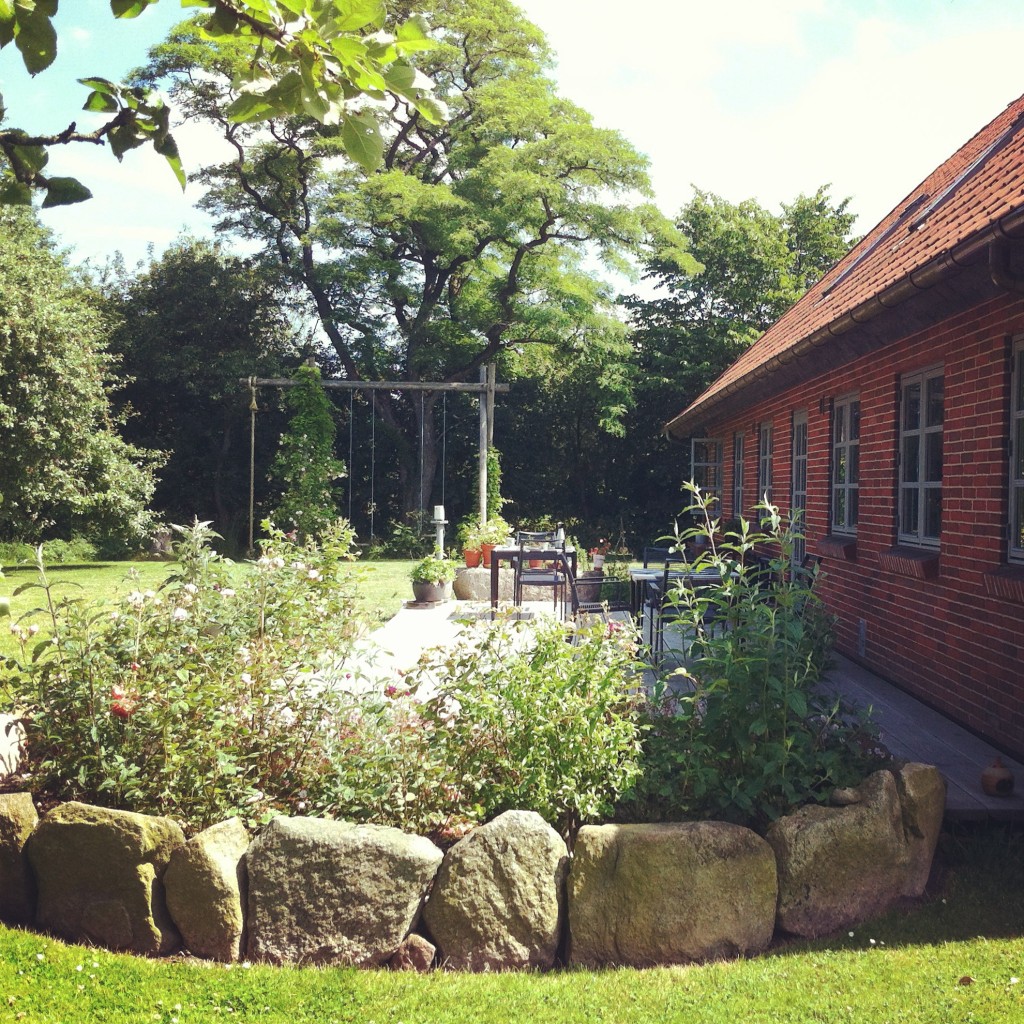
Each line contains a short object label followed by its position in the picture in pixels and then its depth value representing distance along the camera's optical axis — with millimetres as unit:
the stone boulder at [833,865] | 3301
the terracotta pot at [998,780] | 4093
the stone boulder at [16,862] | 3420
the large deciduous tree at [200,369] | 23094
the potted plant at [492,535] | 14292
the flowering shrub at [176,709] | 3488
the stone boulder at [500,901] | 3232
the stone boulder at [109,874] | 3273
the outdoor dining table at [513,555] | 10812
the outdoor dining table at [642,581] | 8461
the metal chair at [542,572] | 10891
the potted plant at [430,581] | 12172
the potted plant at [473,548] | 14500
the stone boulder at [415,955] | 3256
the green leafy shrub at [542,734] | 3553
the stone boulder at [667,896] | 3221
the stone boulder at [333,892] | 3223
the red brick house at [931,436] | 5012
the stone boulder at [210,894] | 3219
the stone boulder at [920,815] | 3428
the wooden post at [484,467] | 17828
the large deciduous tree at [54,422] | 17000
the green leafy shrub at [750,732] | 3494
